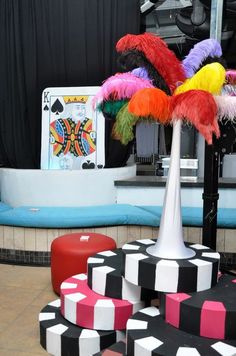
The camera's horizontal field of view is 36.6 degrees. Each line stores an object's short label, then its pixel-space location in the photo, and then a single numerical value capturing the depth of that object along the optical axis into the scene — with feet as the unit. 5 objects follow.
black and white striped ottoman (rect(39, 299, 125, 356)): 6.24
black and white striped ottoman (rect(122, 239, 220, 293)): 6.01
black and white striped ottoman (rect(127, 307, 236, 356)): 5.07
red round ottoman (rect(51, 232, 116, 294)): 8.46
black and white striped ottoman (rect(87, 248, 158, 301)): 6.63
